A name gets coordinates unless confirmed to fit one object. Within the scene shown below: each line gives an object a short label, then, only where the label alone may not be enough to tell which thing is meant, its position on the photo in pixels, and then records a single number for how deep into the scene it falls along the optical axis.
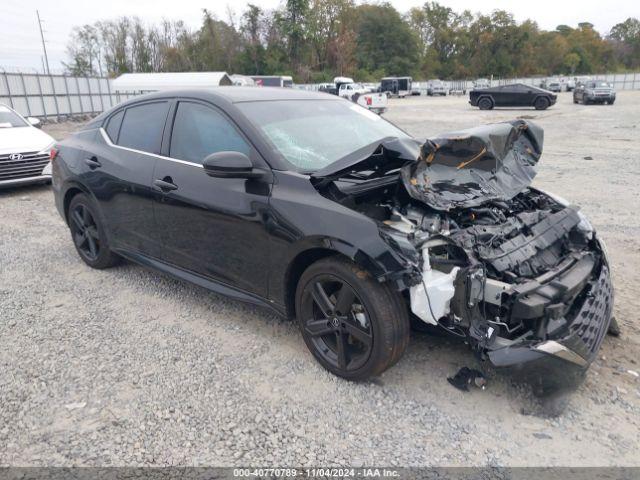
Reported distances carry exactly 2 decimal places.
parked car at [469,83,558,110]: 28.00
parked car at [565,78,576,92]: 52.28
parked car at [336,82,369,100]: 36.81
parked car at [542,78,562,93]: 51.94
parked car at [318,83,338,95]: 41.65
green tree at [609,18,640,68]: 85.25
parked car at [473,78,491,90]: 62.33
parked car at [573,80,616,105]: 30.62
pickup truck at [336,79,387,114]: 26.71
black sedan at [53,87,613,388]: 2.66
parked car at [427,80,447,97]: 55.44
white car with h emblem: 8.47
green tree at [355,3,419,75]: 77.19
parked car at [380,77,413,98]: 53.72
